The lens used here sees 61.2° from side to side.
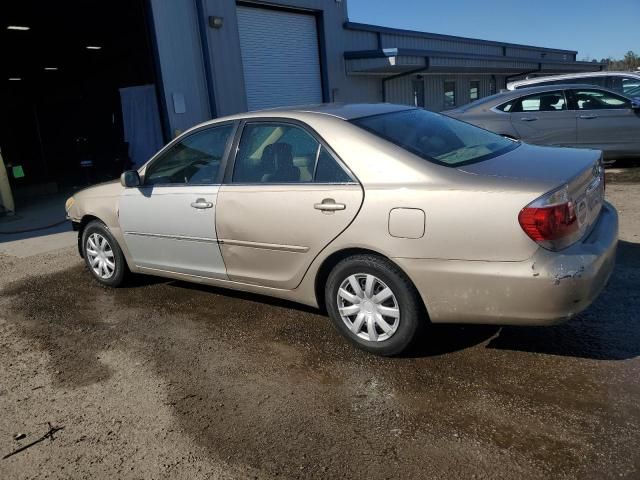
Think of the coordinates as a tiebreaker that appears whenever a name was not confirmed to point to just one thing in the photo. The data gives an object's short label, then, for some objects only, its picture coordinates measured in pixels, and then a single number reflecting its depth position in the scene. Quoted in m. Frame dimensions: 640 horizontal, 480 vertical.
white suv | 10.38
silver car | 8.80
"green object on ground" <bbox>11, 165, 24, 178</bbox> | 11.61
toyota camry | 2.89
